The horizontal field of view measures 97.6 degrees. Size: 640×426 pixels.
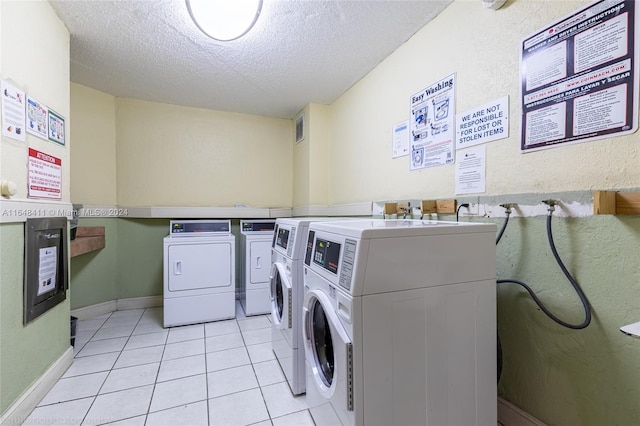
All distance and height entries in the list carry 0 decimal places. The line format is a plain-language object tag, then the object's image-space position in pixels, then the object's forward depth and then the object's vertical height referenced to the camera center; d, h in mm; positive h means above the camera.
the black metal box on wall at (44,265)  1629 -376
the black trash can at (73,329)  2339 -1033
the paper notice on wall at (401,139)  2170 +568
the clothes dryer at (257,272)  3125 -713
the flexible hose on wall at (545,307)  1169 -373
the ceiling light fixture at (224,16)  1557 +1098
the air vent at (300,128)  3617 +1077
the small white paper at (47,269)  1756 -407
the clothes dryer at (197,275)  2822 -696
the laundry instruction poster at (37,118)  1651 +540
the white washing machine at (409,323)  1051 -457
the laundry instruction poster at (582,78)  1057 +571
